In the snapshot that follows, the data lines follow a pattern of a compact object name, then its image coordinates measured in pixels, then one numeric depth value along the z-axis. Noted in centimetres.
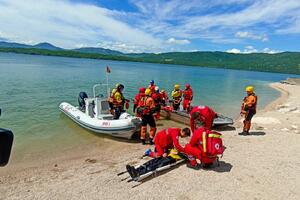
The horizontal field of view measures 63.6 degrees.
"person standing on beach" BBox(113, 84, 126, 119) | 905
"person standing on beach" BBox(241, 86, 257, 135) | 792
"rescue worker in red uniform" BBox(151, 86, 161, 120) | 1022
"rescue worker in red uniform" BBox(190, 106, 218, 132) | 558
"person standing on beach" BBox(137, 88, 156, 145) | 738
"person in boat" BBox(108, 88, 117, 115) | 914
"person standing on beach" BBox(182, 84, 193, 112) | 1118
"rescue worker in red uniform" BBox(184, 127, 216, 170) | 496
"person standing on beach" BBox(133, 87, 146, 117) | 951
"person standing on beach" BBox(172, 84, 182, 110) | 1128
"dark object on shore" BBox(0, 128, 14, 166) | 178
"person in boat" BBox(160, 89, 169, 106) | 1156
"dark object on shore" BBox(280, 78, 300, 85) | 5142
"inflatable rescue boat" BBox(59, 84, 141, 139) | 804
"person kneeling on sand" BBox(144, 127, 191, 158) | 539
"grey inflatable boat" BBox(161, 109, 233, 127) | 968
